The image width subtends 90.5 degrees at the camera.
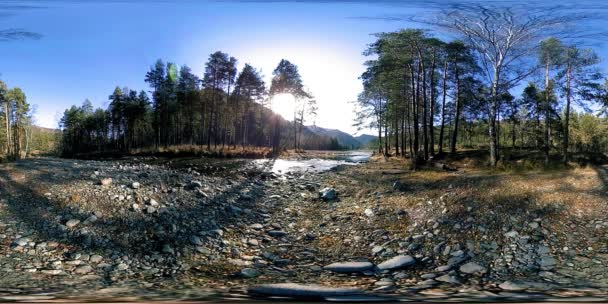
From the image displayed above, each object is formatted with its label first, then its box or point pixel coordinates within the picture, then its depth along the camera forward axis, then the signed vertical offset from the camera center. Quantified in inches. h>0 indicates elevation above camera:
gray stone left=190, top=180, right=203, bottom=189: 217.0 -27.9
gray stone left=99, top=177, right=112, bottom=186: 179.3 -21.7
